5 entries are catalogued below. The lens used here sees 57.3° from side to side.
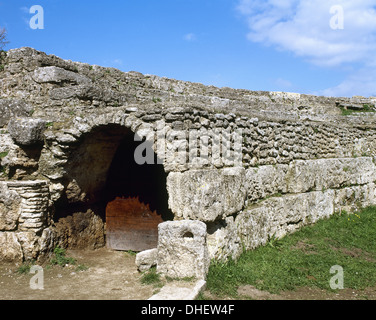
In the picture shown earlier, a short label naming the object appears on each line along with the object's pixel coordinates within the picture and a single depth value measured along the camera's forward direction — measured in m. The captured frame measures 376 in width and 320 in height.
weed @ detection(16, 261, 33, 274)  5.39
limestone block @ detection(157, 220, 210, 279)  4.84
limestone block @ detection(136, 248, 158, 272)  5.37
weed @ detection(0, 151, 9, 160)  6.05
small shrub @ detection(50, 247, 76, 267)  5.83
